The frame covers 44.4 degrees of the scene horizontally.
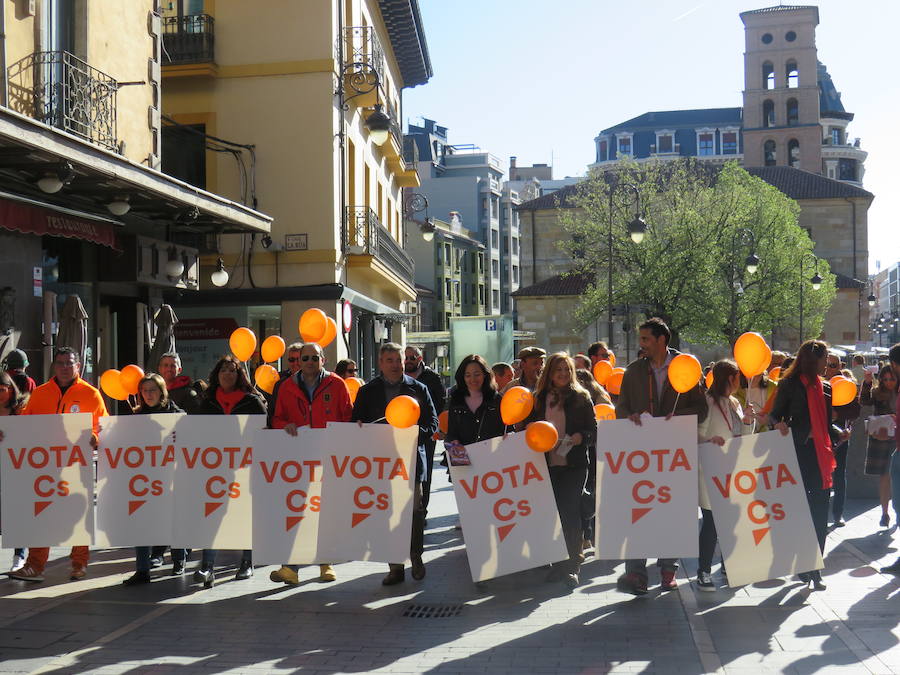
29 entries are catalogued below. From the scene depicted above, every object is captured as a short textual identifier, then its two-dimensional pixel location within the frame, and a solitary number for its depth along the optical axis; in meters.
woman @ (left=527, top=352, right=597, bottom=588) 8.58
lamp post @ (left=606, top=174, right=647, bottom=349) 52.84
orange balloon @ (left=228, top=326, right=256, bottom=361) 10.47
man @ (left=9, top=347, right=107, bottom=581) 8.77
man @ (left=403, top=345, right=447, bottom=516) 11.70
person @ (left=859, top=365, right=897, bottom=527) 10.73
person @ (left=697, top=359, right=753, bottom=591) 8.34
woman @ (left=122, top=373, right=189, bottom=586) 8.62
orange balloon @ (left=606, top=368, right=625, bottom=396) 12.41
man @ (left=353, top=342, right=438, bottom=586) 8.71
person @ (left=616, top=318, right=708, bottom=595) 8.07
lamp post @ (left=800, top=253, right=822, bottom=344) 50.41
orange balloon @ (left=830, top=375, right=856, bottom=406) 9.80
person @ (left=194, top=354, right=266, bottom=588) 8.93
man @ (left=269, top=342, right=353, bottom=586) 8.70
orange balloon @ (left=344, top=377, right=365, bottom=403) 11.68
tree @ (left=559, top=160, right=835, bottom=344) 51.84
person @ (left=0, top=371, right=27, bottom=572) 9.11
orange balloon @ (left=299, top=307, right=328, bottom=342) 9.90
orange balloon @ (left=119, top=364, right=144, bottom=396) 10.01
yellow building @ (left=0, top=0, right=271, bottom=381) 11.62
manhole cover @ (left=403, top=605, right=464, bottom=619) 7.50
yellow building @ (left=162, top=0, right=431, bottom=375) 22.09
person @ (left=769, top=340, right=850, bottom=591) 8.23
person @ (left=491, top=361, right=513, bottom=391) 12.16
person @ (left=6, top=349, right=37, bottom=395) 10.20
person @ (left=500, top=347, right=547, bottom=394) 9.89
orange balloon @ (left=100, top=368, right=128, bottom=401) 10.12
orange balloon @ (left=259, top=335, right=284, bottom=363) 10.77
